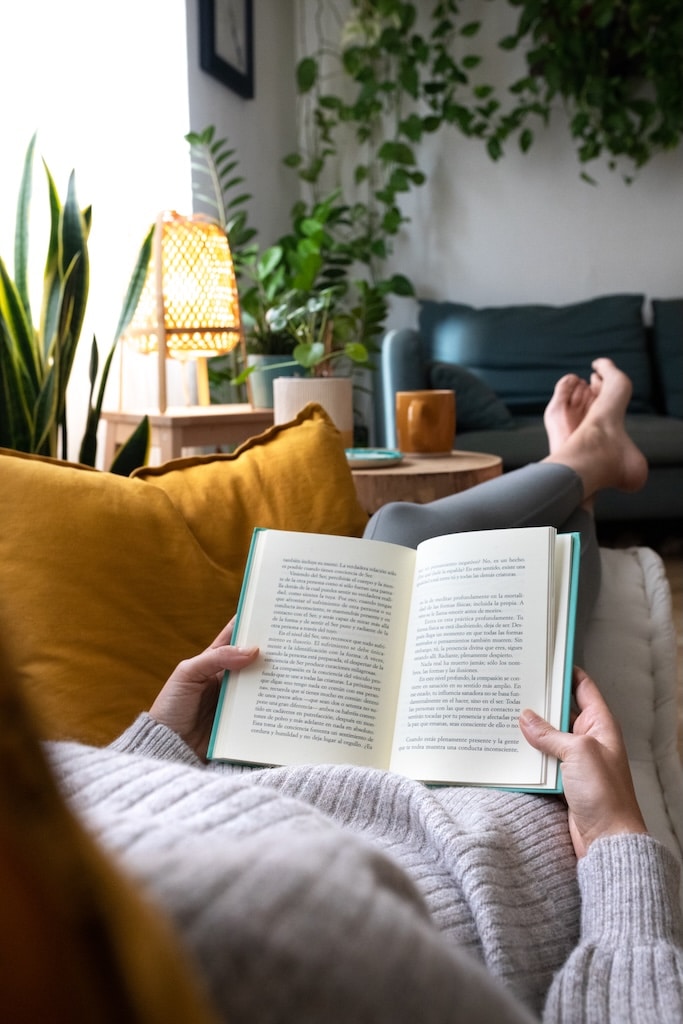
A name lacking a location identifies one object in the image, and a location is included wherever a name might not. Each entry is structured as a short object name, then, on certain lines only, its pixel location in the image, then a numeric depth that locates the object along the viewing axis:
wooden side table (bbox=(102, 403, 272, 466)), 2.09
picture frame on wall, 3.01
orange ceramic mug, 1.79
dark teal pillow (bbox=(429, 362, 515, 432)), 3.28
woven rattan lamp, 2.23
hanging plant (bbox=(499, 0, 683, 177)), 3.60
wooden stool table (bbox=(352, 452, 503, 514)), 1.59
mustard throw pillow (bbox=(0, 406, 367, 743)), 0.90
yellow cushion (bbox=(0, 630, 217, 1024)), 0.22
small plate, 1.63
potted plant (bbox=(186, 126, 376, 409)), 2.13
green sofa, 3.60
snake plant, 1.59
